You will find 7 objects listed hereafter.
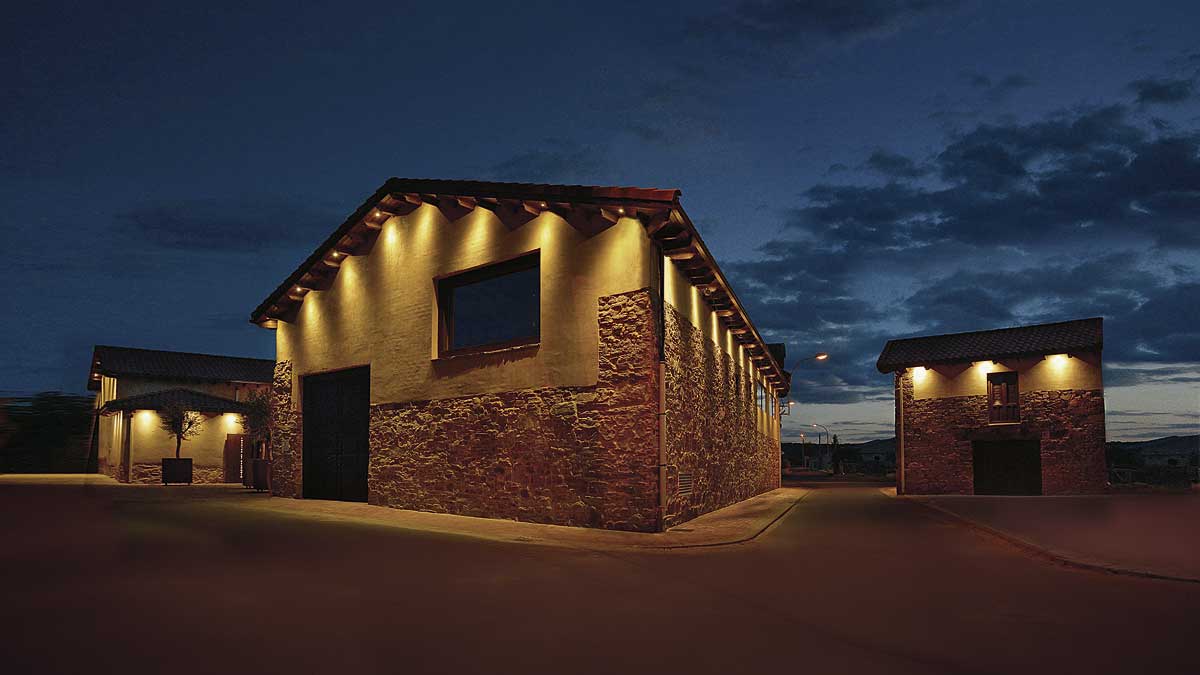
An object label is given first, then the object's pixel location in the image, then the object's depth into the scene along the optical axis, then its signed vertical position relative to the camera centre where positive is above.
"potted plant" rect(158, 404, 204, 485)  28.92 -0.77
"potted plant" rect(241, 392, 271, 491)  32.56 -0.26
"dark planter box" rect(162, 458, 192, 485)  28.78 -2.18
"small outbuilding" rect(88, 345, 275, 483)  30.89 +0.19
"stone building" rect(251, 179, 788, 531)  13.16 +1.02
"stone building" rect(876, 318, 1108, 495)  27.94 +0.02
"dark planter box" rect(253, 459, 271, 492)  23.69 -1.85
